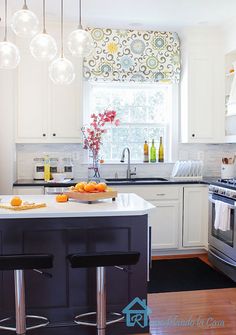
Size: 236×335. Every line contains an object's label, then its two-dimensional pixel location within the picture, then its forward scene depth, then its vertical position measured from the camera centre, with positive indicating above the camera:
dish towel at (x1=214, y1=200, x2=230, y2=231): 3.89 -0.64
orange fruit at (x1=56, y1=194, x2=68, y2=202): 2.94 -0.35
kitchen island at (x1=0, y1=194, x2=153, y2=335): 2.64 -0.69
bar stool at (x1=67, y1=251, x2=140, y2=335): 2.29 -0.66
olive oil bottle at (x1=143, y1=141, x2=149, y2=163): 5.11 +0.00
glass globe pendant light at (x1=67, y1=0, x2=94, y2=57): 2.66 +0.76
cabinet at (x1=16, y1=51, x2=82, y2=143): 4.54 +0.53
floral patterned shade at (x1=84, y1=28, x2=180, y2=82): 4.85 +1.21
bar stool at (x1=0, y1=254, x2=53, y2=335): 2.25 -0.67
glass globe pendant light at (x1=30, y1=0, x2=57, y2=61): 2.57 +0.70
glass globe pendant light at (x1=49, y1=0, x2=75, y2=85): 2.78 +0.58
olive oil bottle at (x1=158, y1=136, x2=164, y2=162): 5.13 -0.01
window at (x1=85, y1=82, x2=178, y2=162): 5.15 +0.53
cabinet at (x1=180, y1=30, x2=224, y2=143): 4.85 +0.85
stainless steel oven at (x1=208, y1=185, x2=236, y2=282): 3.85 -0.91
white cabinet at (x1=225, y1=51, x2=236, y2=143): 4.71 +0.72
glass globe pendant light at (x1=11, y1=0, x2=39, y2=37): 2.41 +0.81
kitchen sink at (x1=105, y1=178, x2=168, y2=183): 4.68 -0.35
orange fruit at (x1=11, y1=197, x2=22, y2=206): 2.70 -0.35
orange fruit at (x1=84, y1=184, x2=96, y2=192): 2.89 -0.27
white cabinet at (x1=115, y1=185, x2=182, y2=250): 4.54 -0.71
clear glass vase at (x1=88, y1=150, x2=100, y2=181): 4.63 -0.19
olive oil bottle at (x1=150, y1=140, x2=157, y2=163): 5.12 -0.04
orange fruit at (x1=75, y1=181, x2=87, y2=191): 2.95 -0.26
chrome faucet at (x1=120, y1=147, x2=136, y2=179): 4.97 -0.22
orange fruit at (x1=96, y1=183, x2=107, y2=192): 2.92 -0.27
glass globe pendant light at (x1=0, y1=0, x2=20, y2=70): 2.55 +0.63
